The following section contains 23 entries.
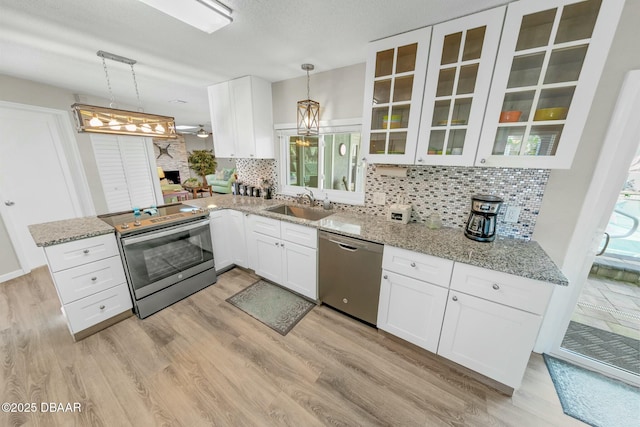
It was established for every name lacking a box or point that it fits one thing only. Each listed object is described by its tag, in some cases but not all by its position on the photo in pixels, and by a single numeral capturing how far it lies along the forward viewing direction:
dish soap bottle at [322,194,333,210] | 2.54
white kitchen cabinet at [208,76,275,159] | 2.63
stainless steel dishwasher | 1.77
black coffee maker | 1.55
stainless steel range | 1.94
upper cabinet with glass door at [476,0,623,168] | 1.15
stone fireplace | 7.62
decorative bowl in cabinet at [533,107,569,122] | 1.25
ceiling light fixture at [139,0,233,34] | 1.24
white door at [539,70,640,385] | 1.27
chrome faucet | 2.67
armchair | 6.96
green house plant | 7.26
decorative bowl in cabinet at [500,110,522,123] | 1.37
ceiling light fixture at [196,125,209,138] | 6.37
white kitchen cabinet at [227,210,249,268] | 2.70
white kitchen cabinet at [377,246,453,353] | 1.51
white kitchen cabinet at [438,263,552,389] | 1.25
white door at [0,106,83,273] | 2.61
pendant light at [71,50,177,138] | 1.65
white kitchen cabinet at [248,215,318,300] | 2.13
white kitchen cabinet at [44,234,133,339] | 1.66
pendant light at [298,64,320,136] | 2.29
